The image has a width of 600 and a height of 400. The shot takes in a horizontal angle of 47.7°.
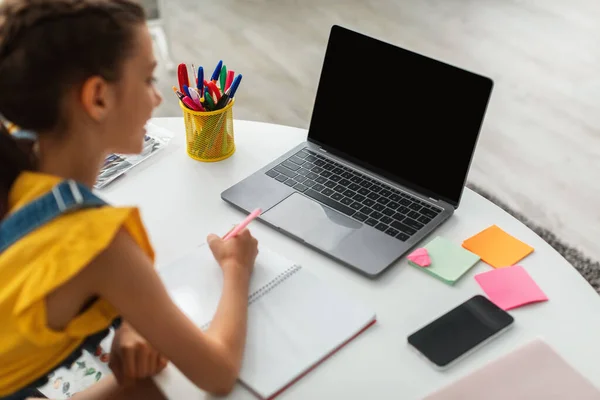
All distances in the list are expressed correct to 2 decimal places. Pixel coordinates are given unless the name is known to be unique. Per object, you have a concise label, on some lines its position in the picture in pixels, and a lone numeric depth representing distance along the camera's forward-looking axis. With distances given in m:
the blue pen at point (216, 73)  1.27
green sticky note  1.03
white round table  0.89
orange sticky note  1.06
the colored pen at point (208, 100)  1.24
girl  0.75
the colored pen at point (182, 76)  1.27
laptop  1.10
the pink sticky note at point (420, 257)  1.05
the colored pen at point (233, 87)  1.25
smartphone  0.90
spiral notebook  0.89
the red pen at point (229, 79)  1.29
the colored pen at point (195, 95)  1.24
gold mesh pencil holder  1.25
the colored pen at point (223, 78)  1.28
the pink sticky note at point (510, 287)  0.98
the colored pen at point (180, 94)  1.26
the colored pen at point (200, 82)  1.24
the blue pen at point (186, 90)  1.24
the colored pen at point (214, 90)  1.25
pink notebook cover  0.85
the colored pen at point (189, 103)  1.25
